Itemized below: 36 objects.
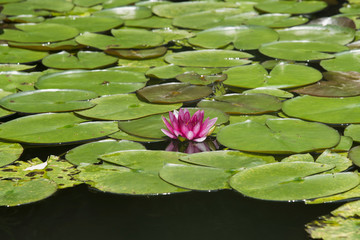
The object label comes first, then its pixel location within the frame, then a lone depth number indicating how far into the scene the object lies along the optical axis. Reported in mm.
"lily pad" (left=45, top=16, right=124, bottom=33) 9008
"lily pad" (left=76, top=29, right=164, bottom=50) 7984
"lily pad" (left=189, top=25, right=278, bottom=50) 7980
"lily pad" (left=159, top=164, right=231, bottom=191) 4203
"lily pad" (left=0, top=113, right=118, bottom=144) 5184
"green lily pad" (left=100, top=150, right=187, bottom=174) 4555
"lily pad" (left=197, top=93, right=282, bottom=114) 5641
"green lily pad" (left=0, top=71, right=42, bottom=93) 6559
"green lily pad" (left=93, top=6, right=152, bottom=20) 9758
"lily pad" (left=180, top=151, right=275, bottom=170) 4539
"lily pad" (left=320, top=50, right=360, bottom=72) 6823
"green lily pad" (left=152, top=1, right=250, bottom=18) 9977
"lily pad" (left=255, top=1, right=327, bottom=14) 9781
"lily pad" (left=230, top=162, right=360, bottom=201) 4043
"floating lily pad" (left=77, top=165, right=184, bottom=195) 4207
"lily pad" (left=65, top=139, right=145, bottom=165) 4777
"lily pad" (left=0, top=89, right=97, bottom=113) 5816
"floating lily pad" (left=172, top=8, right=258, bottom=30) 9148
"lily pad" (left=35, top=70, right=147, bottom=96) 6426
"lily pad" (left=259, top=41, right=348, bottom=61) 7260
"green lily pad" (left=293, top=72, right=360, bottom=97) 5999
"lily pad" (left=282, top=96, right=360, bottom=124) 5425
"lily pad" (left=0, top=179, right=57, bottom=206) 4168
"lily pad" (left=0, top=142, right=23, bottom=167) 4821
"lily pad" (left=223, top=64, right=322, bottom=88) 6398
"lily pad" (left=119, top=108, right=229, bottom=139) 5191
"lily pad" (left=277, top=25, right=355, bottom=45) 8031
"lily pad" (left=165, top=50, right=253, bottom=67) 7180
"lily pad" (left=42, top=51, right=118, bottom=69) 7260
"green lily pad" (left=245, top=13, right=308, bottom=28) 8973
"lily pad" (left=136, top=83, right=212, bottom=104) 5969
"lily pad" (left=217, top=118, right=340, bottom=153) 4789
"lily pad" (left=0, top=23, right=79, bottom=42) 8398
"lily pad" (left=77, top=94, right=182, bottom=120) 5605
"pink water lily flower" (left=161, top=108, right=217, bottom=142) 5005
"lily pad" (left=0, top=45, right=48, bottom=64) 7625
